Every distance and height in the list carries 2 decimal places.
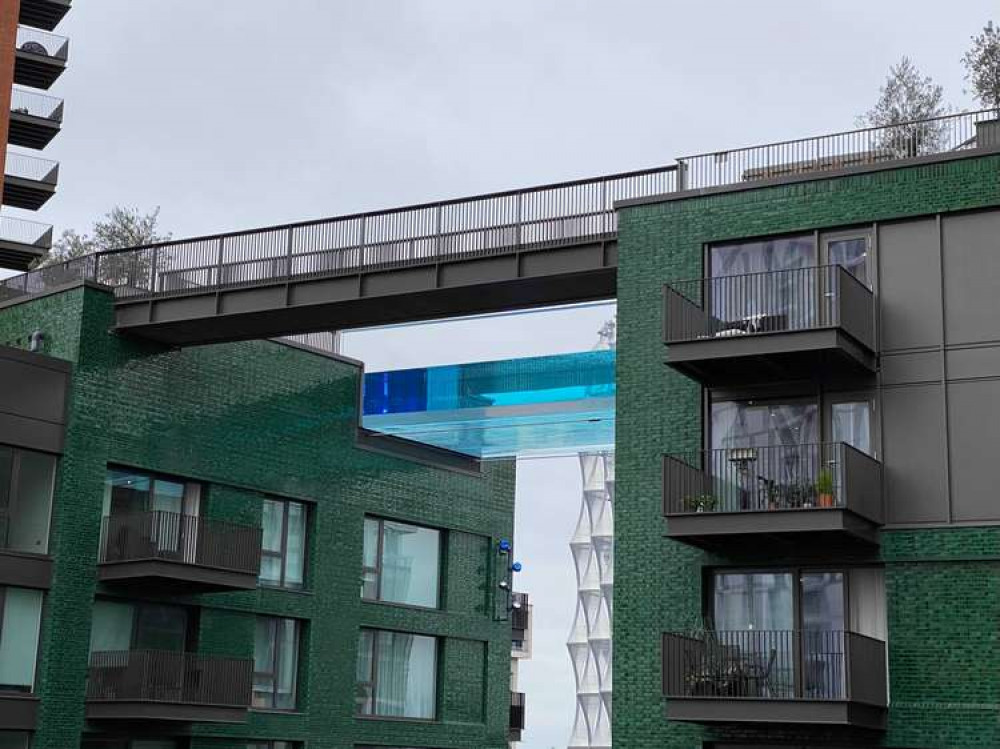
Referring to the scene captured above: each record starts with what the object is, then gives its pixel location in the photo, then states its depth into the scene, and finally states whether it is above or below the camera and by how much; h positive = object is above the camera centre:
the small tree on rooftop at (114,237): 50.44 +15.05
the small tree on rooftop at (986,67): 33.53 +14.17
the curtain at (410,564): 39.41 +3.90
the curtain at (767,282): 24.69 +7.04
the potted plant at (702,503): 24.59 +3.48
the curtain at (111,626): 31.69 +1.68
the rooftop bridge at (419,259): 27.14 +8.70
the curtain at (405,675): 38.84 +1.12
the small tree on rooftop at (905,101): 34.41 +13.70
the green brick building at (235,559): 30.72 +3.40
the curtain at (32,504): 30.50 +3.88
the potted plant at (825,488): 23.44 +3.60
